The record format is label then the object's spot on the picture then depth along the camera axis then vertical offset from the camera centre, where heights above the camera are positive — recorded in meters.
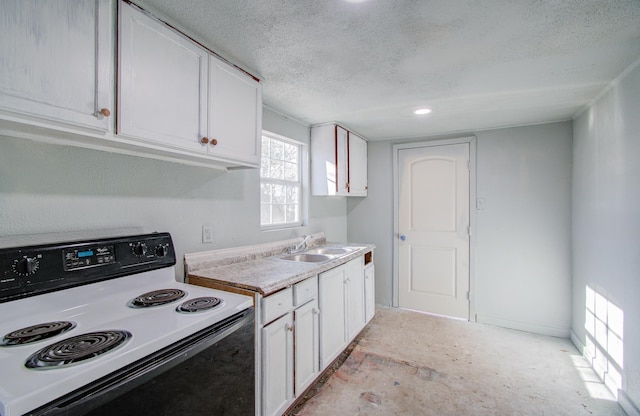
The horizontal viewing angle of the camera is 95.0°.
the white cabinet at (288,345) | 1.60 -0.83
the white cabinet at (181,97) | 1.23 +0.56
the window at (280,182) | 2.64 +0.25
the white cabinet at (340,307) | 2.19 -0.83
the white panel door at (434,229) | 3.41 -0.25
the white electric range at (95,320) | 0.76 -0.43
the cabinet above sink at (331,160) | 3.00 +0.51
